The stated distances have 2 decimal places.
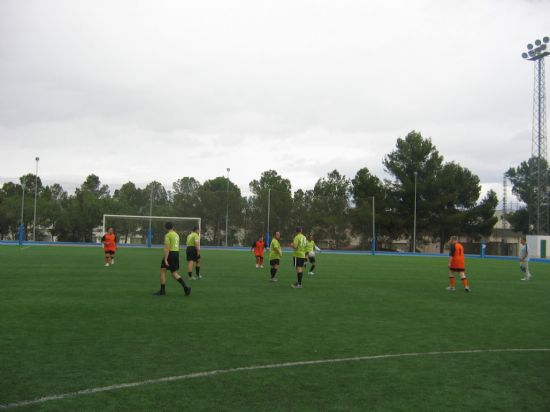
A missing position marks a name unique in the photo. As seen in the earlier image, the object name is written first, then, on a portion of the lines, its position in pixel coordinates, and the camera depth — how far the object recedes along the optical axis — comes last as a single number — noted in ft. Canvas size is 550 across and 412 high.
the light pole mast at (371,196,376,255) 167.32
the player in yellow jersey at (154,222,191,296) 42.91
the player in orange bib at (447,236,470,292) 53.62
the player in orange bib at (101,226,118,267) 76.69
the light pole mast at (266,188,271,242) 182.80
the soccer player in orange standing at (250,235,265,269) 82.94
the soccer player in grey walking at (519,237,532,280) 72.43
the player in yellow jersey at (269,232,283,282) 59.41
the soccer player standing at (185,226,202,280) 56.90
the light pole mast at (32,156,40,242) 166.91
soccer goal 169.89
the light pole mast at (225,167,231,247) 179.73
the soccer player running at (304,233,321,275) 72.95
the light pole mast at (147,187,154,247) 167.48
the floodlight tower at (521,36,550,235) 153.38
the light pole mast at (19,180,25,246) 164.25
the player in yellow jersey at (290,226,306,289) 53.43
